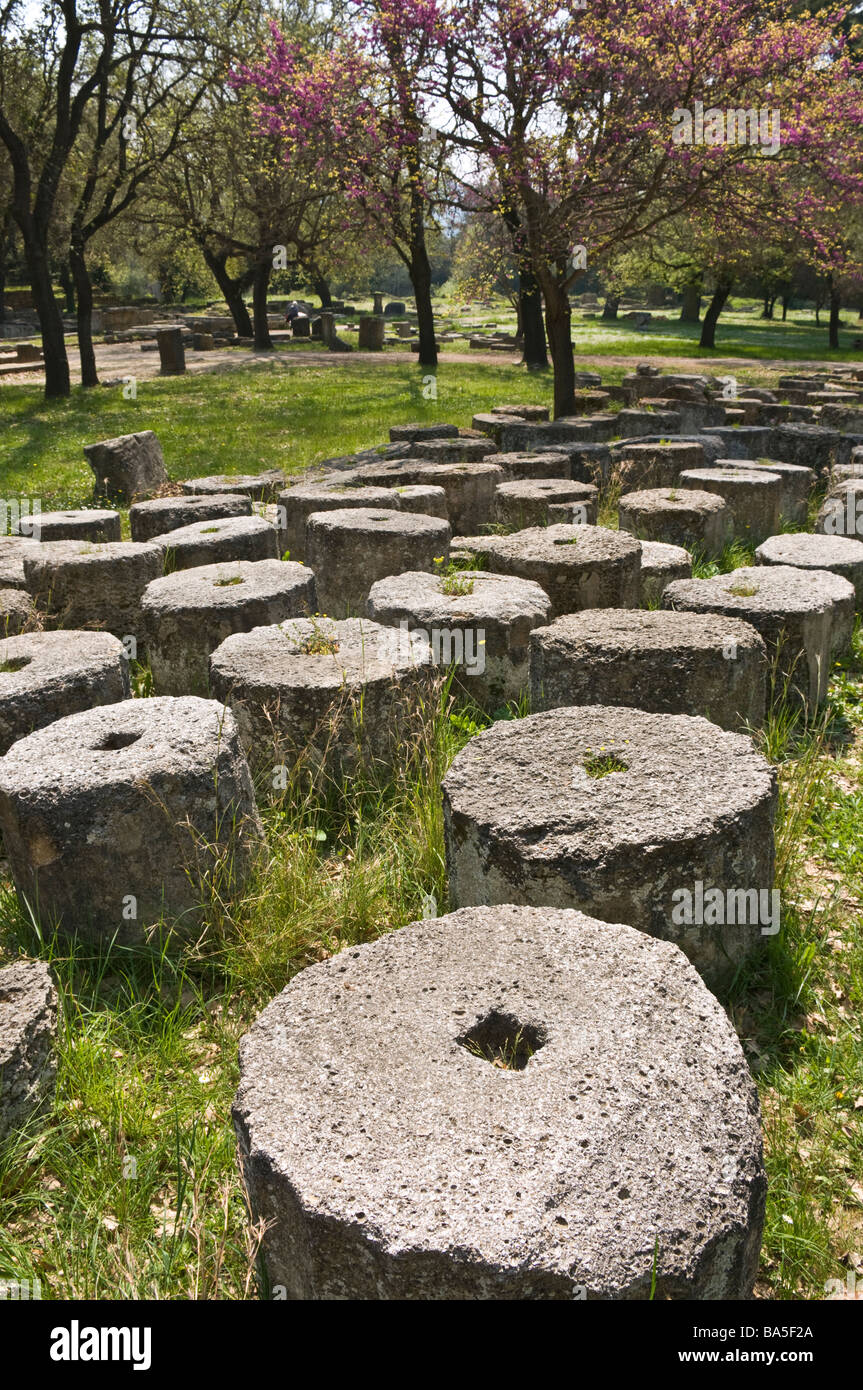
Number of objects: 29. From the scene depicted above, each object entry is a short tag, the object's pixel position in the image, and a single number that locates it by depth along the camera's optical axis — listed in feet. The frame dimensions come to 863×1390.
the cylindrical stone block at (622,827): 9.95
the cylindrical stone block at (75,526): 23.81
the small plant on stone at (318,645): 15.64
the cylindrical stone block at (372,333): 97.04
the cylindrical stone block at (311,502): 25.07
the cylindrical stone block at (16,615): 18.39
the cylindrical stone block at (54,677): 14.48
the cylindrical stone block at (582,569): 19.31
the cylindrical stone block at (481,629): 17.03
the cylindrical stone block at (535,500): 26.45
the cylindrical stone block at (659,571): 20.86
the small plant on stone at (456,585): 18.39
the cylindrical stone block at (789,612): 17.34
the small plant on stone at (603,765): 11.44
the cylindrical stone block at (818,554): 20.53
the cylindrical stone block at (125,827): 11.12
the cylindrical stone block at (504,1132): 6.20
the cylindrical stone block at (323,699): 14.17
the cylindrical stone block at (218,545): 21.79
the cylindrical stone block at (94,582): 20.12
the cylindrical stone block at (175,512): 25.36
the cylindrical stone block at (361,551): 21.63
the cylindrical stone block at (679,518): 24.99
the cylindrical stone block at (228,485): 28.07
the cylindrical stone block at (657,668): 14.44
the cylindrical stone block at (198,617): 17.44
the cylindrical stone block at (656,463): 31.71
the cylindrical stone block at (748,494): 27.91
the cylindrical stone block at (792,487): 30.94
